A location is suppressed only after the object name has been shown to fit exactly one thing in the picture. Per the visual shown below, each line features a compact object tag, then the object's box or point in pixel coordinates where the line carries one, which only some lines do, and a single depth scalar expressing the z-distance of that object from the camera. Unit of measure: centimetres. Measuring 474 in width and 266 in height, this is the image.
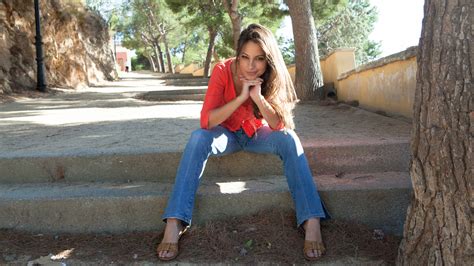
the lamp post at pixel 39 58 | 864
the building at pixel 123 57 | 5629
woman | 230
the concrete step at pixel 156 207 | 250
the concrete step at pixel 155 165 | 293
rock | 898
